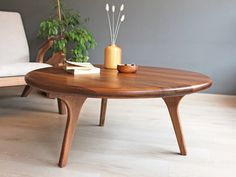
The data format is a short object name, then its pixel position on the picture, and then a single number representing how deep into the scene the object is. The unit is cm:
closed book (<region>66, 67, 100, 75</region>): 151
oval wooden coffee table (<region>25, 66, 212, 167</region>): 117
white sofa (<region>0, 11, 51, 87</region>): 249
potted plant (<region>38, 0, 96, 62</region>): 269
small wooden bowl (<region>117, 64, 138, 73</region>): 162
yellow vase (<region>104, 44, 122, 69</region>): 176
